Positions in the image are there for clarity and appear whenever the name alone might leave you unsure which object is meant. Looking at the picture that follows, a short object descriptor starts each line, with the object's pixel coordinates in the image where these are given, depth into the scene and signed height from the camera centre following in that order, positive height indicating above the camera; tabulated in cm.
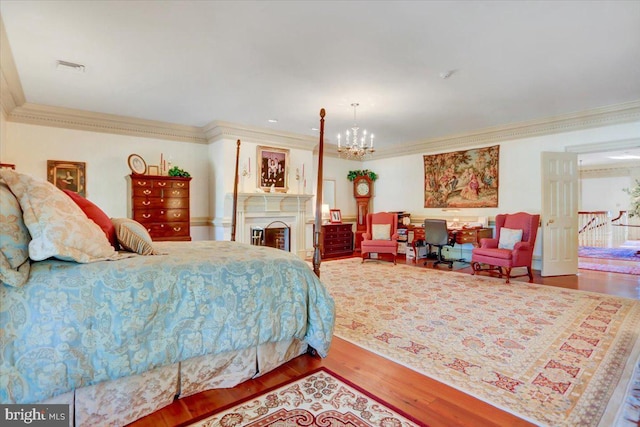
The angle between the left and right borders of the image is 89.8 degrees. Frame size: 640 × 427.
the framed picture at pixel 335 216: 771 -9
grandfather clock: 814 +45
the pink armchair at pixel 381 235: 618 -45
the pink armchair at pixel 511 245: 478 -51
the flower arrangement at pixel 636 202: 663 +26
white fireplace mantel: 589 +0
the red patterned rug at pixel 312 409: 163 -107
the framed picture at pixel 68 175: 479 +54
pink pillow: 200 -3
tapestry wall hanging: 621 +71
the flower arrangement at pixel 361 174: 817 +99
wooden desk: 576 -39
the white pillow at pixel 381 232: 640 -38
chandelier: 487 +99
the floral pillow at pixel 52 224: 149 -6
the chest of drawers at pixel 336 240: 719 -64
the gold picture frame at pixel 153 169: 554 +72
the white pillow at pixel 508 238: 504 -38
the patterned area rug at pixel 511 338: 187 -104
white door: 519 +1
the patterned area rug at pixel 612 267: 552 -97
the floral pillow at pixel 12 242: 139 -14
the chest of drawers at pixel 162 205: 512 +10
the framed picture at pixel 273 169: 625 +86
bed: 141 -53
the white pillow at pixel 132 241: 205 -19
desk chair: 585 -42
